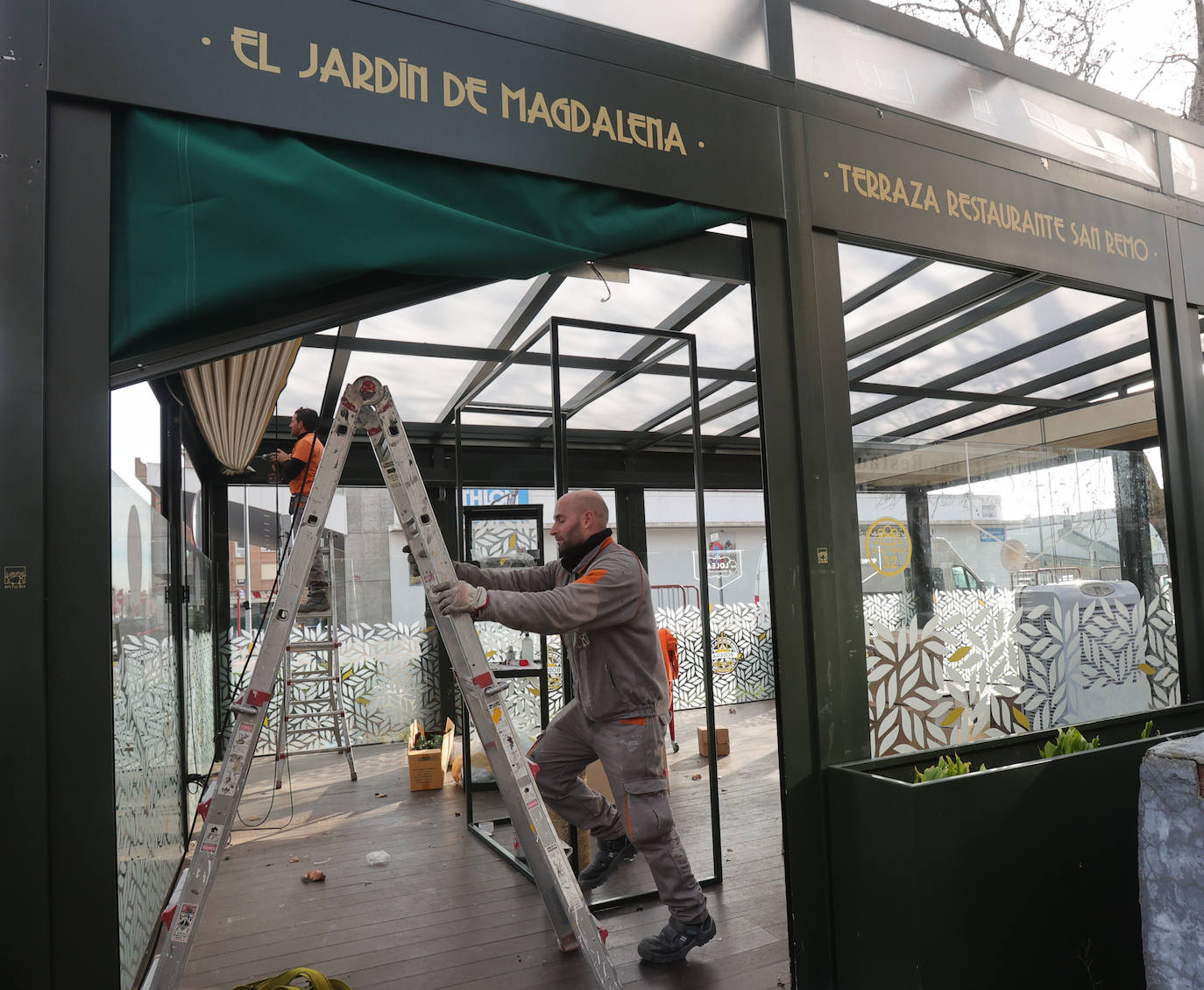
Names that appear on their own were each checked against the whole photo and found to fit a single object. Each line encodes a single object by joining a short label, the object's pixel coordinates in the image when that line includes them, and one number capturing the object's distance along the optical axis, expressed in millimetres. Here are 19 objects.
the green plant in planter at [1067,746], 2832
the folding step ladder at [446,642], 2340
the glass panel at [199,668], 5031
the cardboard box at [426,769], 5809
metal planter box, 2414
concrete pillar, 2148
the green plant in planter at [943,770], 2663
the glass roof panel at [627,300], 3895
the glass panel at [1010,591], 3195
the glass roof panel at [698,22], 2787
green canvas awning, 2092
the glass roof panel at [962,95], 3217
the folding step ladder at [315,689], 6328
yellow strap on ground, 2408
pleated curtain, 4070
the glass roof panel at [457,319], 3953
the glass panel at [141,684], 2742
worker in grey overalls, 3107
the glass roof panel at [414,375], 5043
